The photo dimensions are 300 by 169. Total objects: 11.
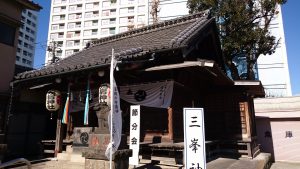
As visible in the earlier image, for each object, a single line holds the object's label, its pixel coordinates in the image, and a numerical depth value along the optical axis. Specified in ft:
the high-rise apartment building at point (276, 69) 112.78
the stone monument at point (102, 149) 20.47
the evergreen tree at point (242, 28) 67.56
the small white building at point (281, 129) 56.18
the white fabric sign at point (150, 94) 29.43
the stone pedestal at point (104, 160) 20.18
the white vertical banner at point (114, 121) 19.38
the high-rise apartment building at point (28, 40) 241.35
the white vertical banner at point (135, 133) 25.49
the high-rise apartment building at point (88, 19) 174.70
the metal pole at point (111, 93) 19.40
